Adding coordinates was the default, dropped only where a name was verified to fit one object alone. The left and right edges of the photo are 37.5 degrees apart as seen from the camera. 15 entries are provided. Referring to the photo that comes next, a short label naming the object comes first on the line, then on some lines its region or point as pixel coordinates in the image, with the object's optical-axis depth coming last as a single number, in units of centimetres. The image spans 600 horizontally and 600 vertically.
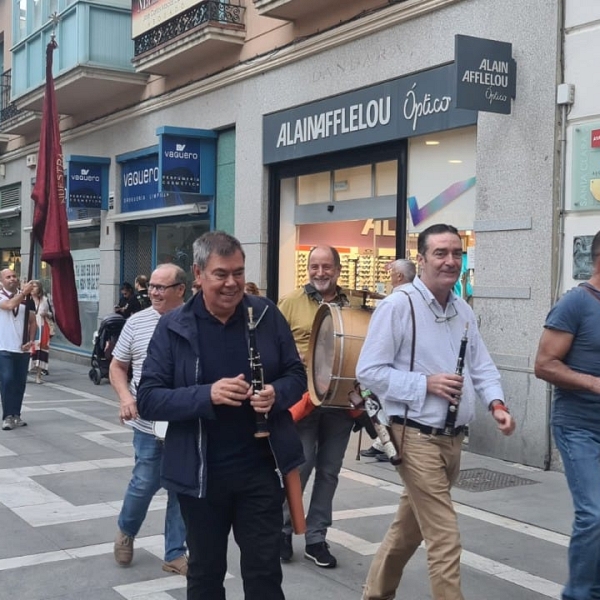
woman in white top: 1589
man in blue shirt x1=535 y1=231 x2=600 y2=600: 415
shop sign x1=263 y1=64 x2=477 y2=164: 970
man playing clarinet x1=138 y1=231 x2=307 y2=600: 354
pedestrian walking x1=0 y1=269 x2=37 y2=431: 1040
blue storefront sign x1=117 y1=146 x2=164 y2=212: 1636
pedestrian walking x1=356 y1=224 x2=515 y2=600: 388
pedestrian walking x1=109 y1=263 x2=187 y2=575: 526
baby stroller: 1448
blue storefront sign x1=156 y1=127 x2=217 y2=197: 1415
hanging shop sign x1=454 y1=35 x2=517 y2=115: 841
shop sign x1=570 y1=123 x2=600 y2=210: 809
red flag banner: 876
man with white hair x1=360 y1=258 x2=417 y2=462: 744
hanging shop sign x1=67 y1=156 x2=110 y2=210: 1792
